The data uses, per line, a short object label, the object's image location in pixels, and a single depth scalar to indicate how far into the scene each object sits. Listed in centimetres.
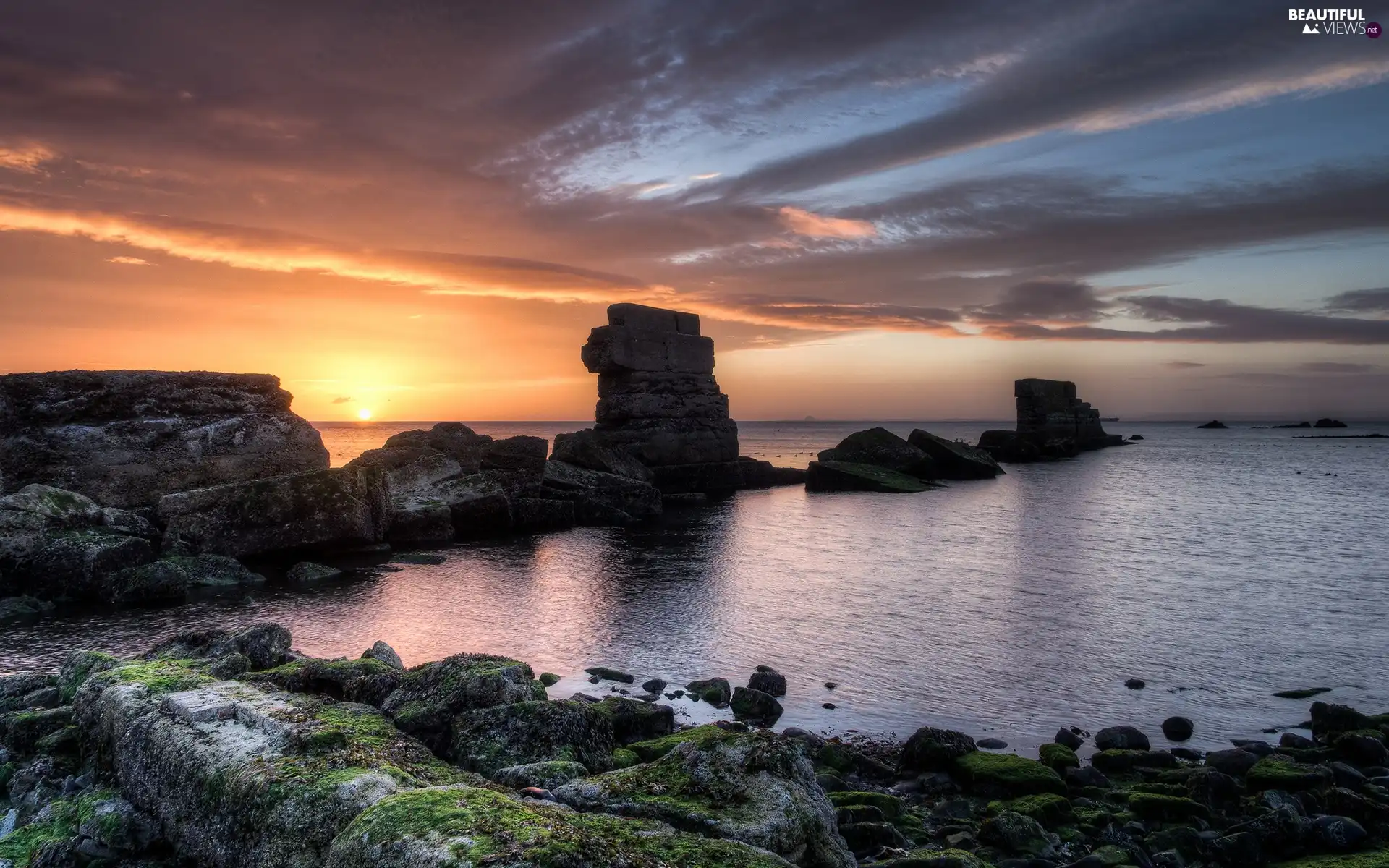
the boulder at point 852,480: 2883
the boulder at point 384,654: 693
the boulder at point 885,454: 3322
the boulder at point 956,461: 3450
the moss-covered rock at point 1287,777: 523
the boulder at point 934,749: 569
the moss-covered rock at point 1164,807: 489
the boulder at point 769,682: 738
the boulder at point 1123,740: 611
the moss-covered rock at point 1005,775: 523
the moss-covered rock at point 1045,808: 484
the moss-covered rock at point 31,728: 518
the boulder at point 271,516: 1301
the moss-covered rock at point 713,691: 710
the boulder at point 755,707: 677
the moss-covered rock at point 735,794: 342
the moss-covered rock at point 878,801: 485
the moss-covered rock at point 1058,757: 569
